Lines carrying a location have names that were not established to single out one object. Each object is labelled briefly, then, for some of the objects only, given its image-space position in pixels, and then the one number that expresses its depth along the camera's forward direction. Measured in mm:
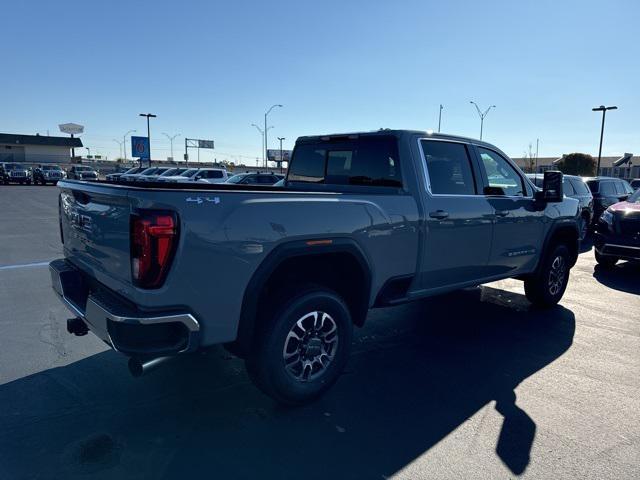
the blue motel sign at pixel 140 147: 51500
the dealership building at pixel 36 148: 80125
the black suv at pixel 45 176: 38594
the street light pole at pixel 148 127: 51969
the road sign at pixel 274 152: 103619
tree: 60188
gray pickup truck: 2627
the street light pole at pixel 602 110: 35375
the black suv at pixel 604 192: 14383
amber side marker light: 3166
